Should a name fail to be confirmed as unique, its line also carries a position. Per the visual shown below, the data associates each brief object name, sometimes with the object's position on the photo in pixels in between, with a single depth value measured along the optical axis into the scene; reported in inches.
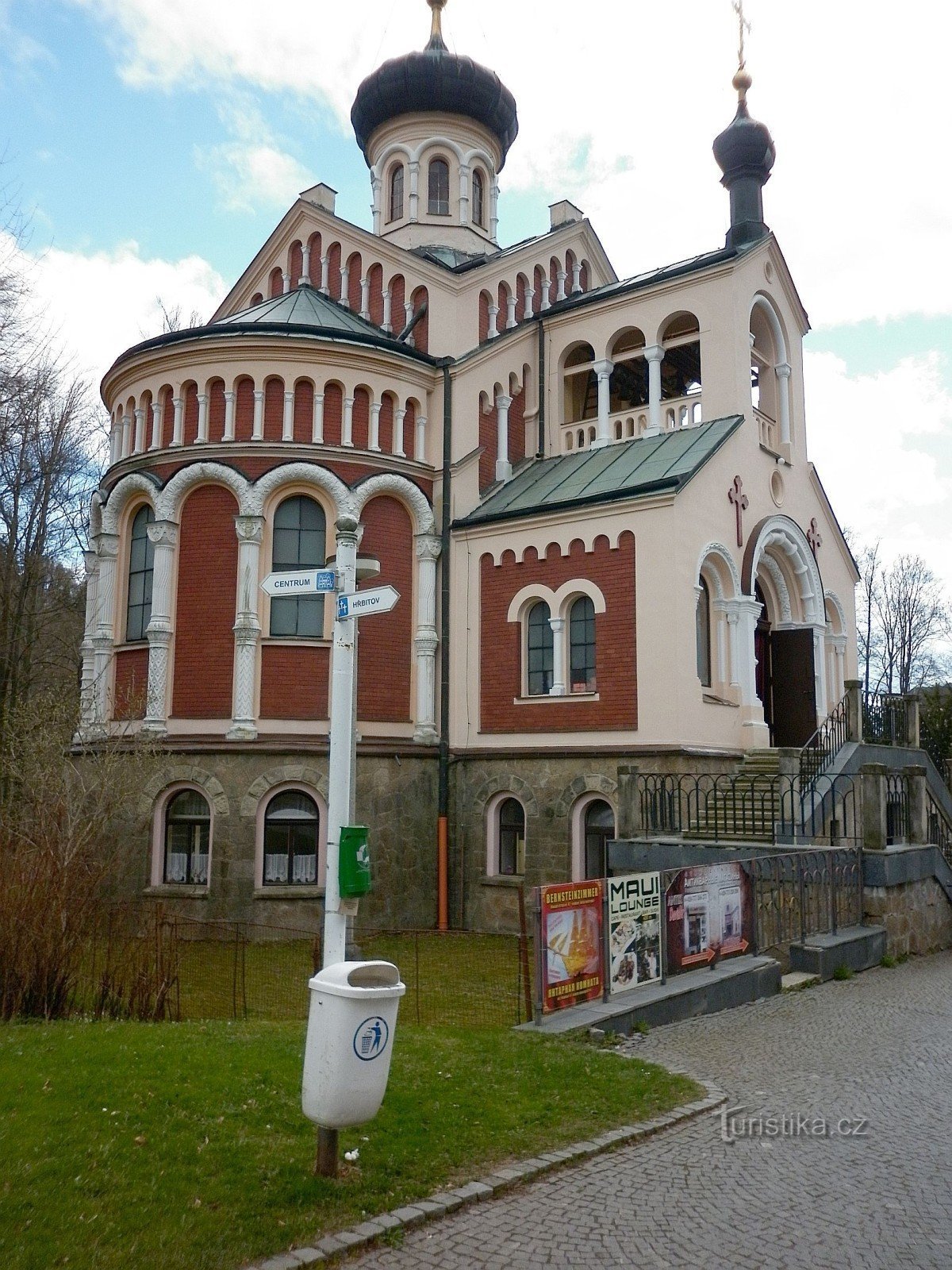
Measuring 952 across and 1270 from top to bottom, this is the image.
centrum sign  291.6
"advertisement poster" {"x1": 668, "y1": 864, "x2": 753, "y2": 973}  434.6
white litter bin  223.3
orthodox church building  677.3
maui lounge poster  402.6
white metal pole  265.4
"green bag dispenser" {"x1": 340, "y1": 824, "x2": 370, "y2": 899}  260.7
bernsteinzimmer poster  373.1
